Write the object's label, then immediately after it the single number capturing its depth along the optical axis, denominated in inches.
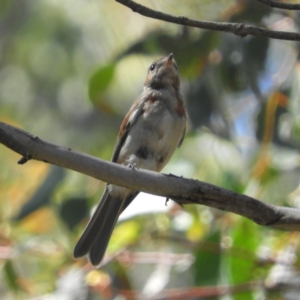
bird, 326.3
